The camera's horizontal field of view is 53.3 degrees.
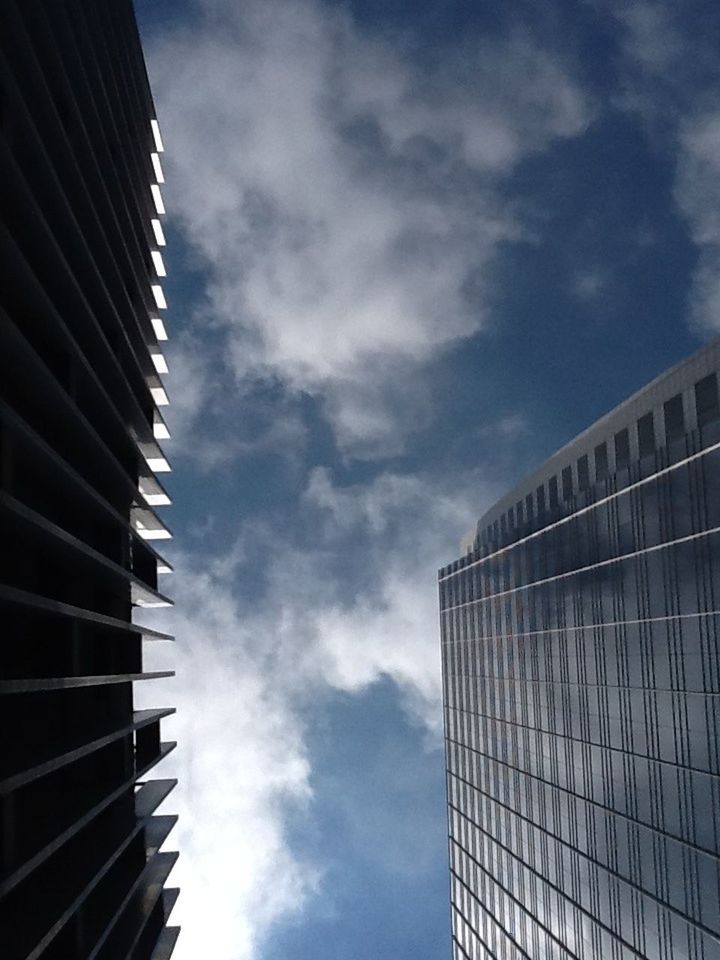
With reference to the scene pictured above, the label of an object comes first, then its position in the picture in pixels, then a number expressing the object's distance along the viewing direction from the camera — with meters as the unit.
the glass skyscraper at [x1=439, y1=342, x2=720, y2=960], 31.55
